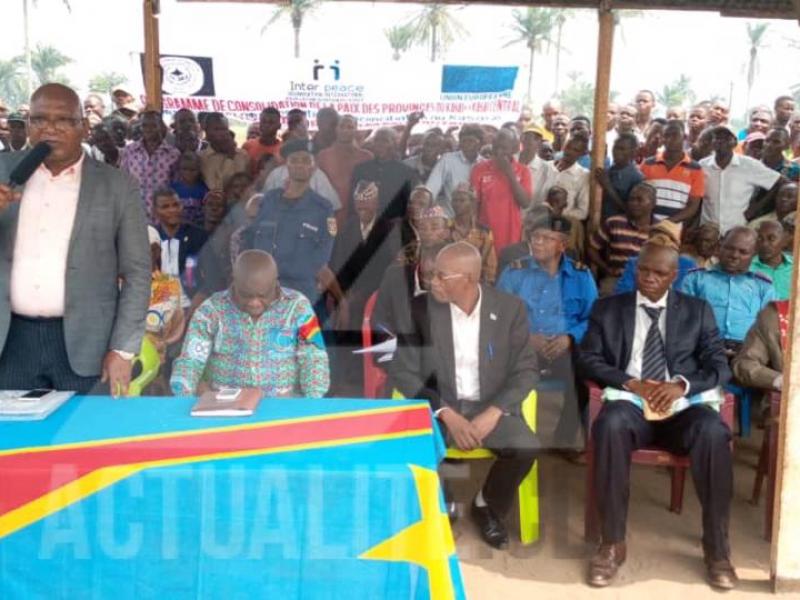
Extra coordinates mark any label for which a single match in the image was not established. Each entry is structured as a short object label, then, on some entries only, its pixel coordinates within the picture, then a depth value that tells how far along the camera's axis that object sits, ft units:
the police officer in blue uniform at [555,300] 14.97
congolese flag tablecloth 7.05
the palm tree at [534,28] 116.58
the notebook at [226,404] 8.35
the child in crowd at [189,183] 19.24
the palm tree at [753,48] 99.90
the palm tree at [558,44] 102.08
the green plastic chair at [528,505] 11.89
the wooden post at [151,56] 19.51
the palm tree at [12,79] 60.59
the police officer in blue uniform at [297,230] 16.66
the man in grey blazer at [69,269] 9.43
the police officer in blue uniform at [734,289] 15.02
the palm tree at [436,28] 83.30
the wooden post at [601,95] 19.95
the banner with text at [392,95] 24.71
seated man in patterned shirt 11.09
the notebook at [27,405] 8.15
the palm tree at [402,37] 87.20
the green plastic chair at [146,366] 13.60
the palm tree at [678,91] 127.28
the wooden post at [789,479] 10.23
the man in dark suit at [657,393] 11.00
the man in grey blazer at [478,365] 11.83
